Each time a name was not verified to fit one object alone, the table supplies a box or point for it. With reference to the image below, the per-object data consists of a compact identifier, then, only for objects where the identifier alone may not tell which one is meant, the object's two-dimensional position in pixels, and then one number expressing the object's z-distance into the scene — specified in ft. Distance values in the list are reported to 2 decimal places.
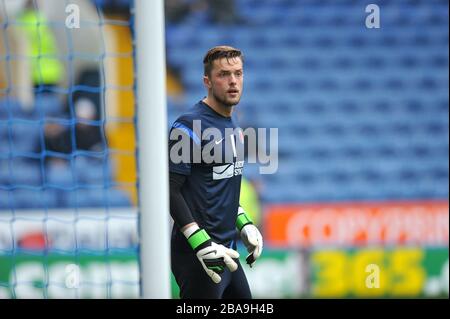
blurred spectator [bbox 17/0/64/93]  40.65
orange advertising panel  39.47
